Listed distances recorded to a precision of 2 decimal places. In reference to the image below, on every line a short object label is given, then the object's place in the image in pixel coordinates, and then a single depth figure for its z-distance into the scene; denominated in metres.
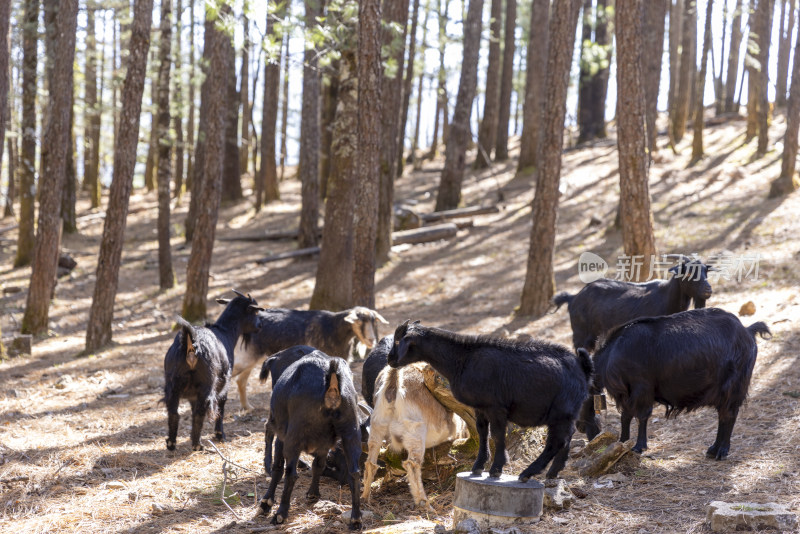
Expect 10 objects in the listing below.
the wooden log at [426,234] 20.11
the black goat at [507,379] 6.00
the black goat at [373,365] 7.57
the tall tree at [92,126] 27.76
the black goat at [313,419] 5.92
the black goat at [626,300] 8.67
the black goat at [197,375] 7.79
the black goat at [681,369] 6.98
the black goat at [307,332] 9.86
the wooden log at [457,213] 21.77
